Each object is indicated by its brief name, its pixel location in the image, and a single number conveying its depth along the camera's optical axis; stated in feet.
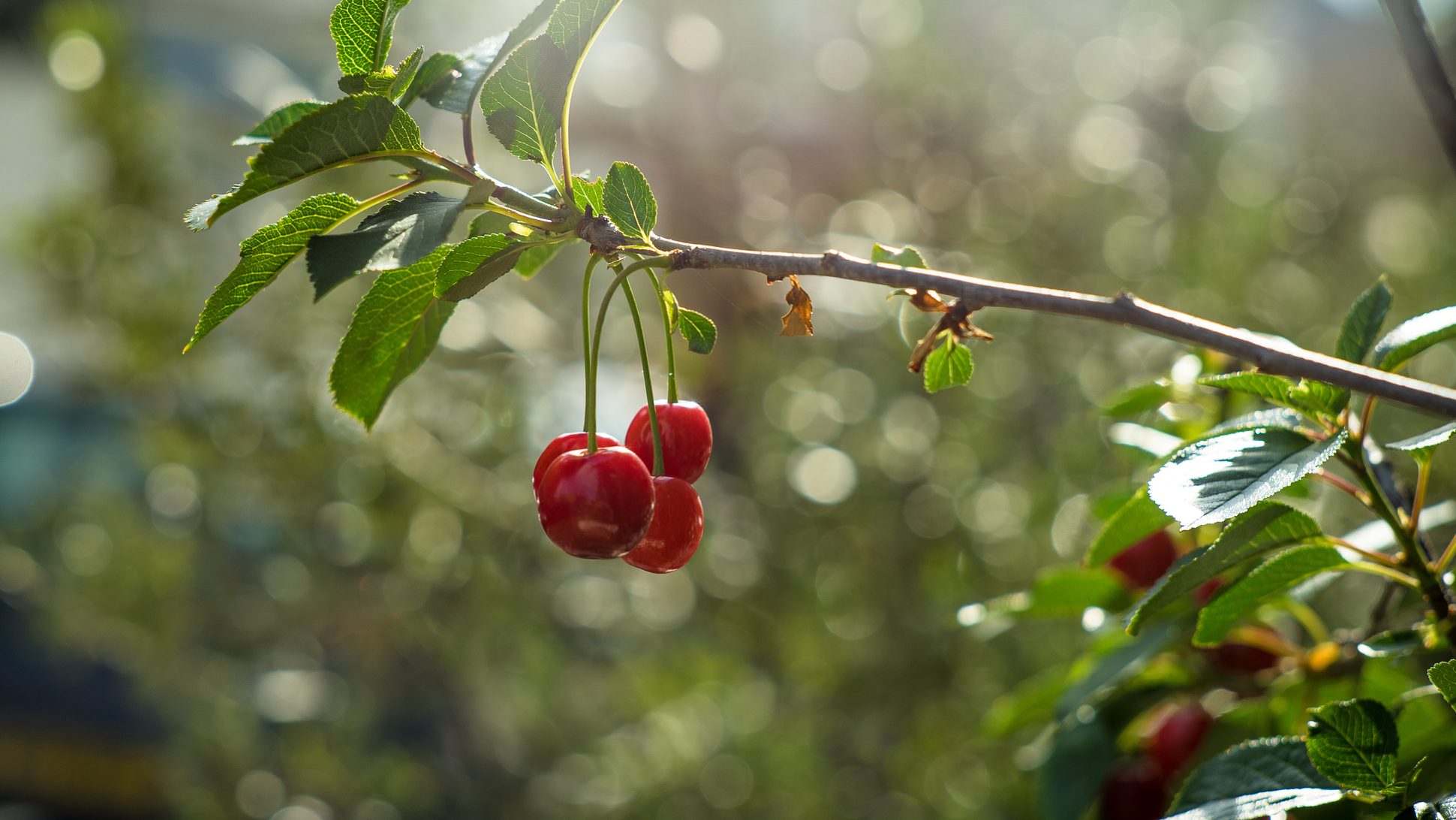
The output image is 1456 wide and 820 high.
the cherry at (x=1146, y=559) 2.01
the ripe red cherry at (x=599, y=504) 1.75
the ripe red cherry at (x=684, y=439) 1.85
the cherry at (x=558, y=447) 1.84
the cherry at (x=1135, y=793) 1.99
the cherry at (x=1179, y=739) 2.00
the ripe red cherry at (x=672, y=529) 1.81
